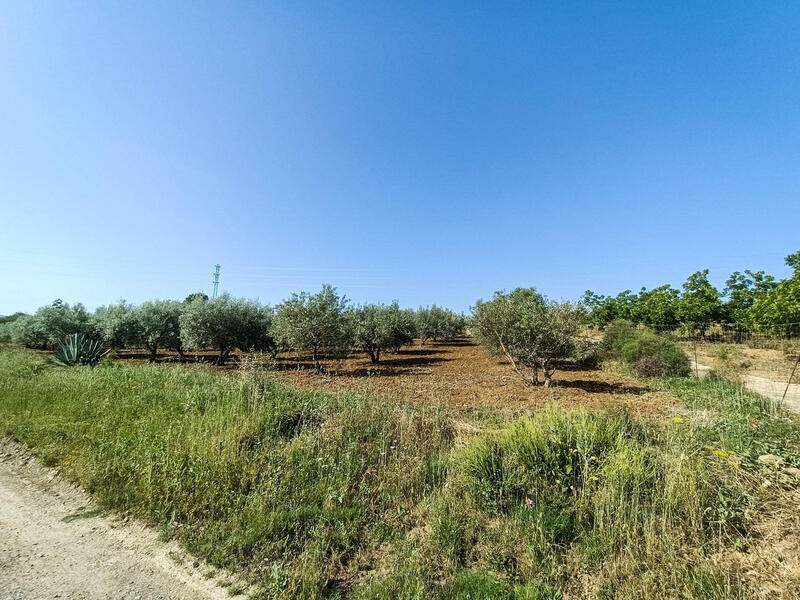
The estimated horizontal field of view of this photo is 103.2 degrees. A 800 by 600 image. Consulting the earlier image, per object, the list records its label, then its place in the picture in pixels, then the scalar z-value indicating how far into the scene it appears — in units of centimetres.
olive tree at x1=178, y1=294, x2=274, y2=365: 2222
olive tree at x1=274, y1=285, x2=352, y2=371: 1906
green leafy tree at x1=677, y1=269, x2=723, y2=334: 3600
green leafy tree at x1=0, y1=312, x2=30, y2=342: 2885
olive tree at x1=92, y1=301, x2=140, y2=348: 2488
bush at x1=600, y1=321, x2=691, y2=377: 1584
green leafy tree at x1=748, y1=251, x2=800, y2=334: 2239
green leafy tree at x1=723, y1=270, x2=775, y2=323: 3503
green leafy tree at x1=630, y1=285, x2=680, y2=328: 4031
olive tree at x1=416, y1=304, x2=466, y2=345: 4300
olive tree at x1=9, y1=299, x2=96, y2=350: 2592
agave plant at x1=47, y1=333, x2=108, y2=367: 1375
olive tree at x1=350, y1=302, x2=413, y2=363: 2480
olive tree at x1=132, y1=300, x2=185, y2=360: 2492
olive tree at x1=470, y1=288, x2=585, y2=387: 1334
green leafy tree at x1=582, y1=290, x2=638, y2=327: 5262
